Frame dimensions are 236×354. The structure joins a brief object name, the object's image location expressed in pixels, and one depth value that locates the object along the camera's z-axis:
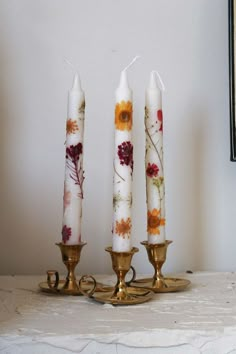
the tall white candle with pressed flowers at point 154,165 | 1.13
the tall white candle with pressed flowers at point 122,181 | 1.07
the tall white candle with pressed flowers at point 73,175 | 1.12
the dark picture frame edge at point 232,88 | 1.31
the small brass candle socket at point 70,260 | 1.12
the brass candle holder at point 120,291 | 1.06
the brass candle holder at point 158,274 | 1.14
